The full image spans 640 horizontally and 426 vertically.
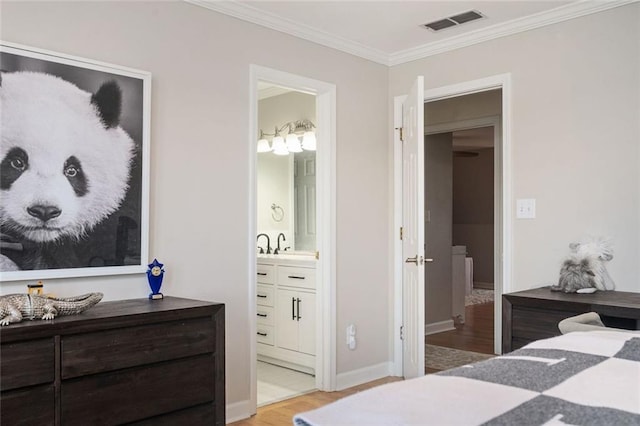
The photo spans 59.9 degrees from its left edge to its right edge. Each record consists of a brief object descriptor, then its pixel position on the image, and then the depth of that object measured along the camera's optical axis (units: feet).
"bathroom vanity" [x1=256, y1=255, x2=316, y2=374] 14.06
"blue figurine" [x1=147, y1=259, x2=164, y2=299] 9.28
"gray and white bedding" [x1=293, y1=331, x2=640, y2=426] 2.97
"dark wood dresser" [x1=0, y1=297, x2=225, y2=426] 6.65
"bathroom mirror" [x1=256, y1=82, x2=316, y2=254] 16.49
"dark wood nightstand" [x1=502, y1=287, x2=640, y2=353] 8.87
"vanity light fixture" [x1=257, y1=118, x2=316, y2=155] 16.31
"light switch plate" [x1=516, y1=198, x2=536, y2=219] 11.71
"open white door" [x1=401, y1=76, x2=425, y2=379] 12.09
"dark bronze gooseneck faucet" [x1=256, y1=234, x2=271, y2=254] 16.79
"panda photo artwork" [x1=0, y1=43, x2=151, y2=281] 8.03
